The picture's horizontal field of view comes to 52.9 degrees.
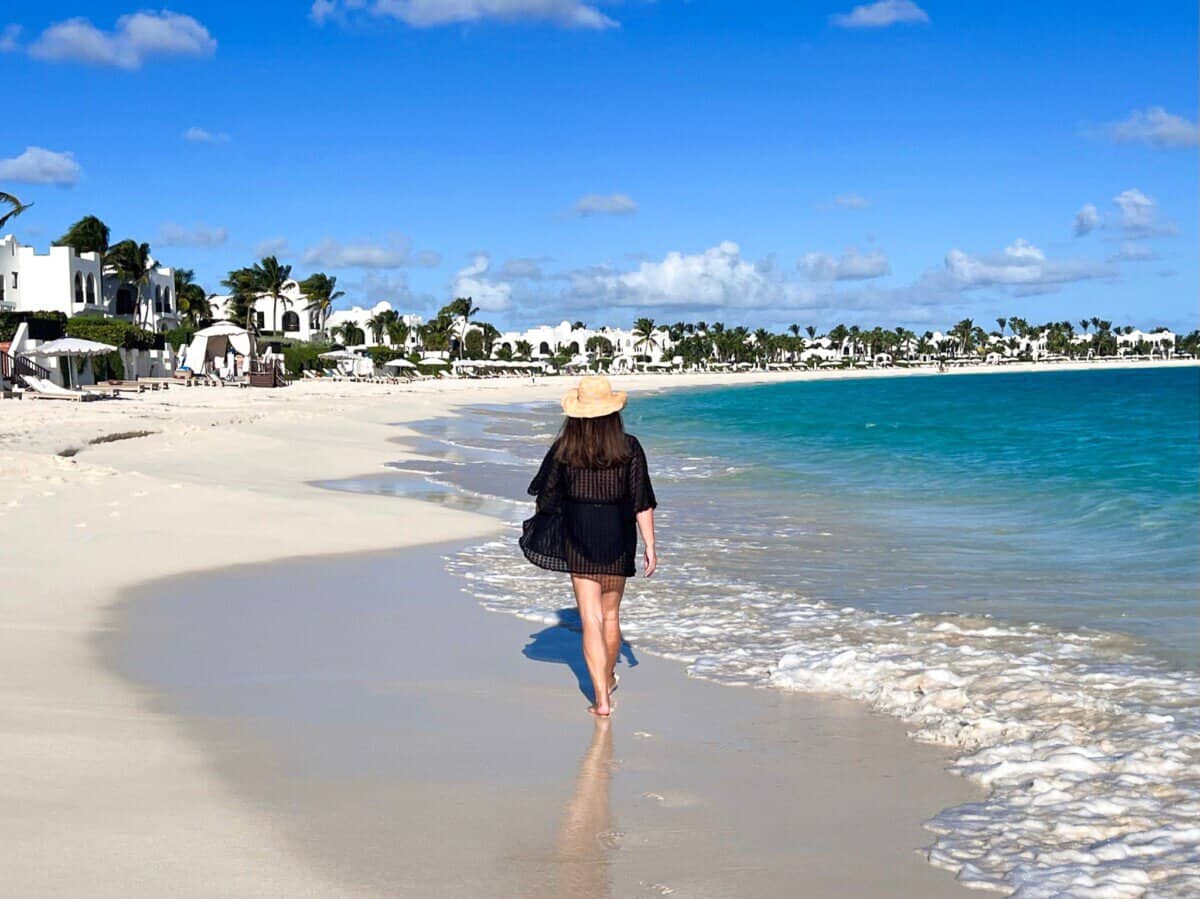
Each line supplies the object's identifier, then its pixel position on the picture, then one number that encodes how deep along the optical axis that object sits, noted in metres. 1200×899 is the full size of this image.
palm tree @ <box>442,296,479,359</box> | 152.88
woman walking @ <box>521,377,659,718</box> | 6.14
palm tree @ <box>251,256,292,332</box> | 103.44
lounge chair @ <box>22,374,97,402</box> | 37.44
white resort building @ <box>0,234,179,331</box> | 67.69
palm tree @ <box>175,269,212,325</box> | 101.12
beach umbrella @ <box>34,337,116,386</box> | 41.53
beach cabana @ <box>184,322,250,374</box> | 67.12
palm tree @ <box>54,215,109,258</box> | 80.69
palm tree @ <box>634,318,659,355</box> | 197.25
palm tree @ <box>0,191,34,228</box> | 47.94
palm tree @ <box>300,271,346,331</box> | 117.62
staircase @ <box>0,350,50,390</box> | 39.25
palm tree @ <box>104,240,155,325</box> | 76.75
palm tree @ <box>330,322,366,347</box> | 127.81
